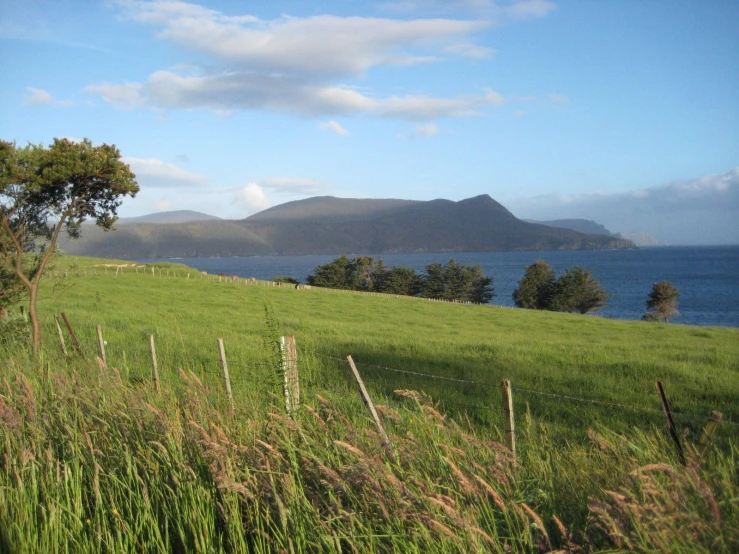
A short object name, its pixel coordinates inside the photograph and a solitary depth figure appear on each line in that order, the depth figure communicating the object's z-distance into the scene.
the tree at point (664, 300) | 74.31
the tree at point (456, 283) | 102.50
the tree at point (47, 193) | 12.03
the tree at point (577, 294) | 85.31
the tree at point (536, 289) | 87.12
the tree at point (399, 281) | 102.06
